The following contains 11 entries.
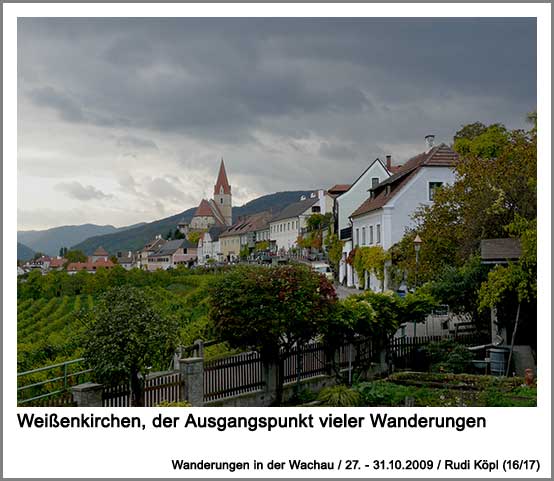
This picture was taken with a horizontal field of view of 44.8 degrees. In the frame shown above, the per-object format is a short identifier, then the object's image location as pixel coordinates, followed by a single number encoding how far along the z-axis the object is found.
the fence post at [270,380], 11.57
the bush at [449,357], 12.90
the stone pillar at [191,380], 10.13
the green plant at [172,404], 8.46
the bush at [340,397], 9.95
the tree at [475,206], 15.64
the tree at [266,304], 10.69
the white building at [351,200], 32.69
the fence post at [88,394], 8.76
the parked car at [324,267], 37.45
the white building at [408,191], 25.75
